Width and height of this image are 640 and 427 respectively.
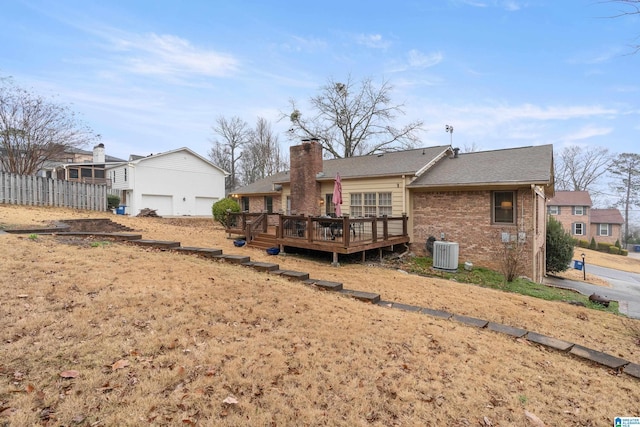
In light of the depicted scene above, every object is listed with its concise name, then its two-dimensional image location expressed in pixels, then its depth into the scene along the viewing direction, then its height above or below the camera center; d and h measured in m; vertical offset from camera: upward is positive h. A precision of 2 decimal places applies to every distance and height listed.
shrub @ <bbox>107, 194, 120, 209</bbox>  23.27 +0.74
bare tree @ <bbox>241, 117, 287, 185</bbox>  36.81 +7.04
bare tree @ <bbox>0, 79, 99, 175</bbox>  18.59 +5.34
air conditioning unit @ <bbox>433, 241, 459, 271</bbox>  10.65 -1.75
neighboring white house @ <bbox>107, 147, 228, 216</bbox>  23.98 +2.31
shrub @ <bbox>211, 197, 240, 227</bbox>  16.30 +0.06
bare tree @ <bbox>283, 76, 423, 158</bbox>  27.56 +8.36
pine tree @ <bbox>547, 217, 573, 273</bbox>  15.75 -2.37
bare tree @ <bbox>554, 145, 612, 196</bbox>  40.31 +5.25
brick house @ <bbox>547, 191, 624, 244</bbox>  37.12 -1.74
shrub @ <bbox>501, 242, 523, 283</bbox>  9.47 -1.80
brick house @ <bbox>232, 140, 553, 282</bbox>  10.50 +0.57
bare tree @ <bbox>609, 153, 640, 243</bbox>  38.84 +3.41
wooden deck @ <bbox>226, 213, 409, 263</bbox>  9.85 -0.91
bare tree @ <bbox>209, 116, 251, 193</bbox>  37.81 +8.48
